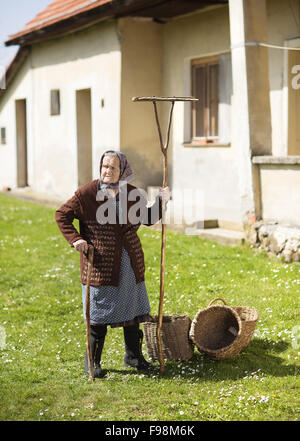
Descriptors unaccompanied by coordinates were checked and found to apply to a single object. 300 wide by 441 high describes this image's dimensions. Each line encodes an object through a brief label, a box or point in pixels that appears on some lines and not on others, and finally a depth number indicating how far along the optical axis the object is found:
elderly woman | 4.86
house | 8.77
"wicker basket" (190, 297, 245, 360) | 5.14
